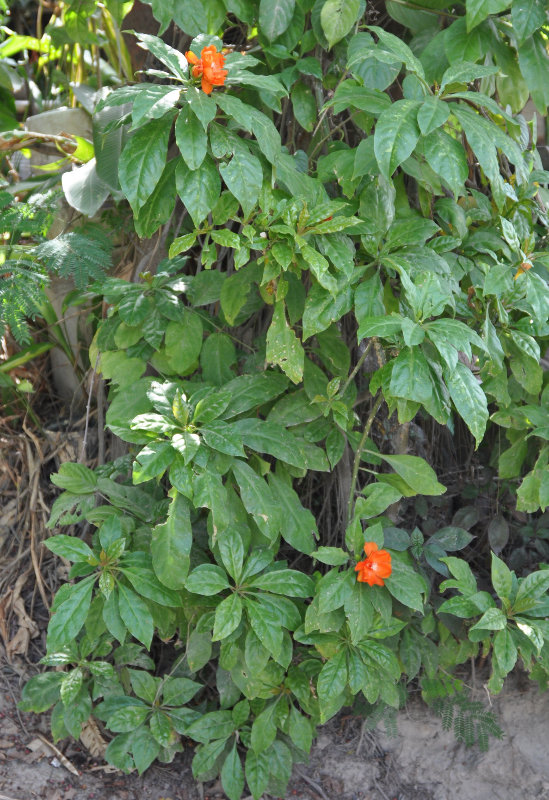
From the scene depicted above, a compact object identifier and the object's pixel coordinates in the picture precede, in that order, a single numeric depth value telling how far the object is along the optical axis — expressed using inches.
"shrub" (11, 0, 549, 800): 141.3
